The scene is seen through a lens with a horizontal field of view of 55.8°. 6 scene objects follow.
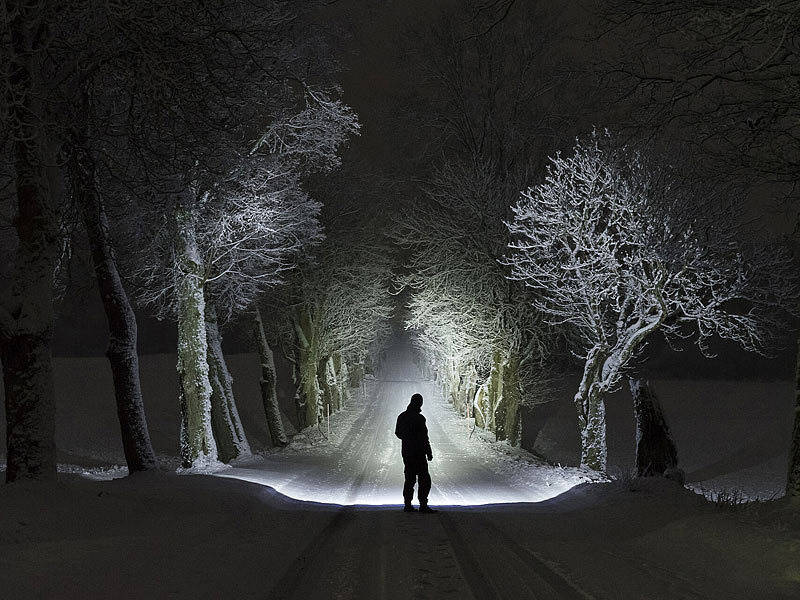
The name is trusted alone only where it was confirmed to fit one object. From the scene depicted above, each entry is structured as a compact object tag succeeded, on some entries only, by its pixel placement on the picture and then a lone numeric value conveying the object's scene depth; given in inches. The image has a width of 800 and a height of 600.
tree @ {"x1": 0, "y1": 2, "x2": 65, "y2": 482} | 378.6
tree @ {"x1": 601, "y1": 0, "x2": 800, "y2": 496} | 304.0
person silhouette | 493.4
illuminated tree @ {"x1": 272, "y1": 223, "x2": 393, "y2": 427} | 1406.3
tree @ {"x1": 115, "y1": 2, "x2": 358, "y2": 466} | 661.3
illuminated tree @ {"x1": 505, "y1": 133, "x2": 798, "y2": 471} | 773.9
